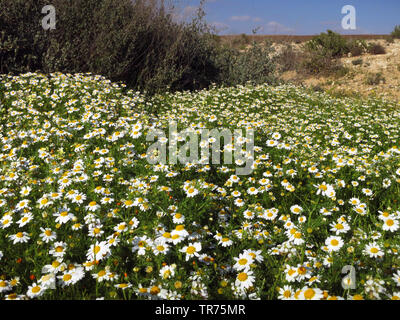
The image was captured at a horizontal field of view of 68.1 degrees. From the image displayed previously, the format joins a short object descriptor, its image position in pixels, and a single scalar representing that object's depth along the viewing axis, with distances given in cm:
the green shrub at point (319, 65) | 1349
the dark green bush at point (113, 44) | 676
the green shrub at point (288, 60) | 1416
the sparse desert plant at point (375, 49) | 1661
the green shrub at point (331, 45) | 1616
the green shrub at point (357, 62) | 1460
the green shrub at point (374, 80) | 1186
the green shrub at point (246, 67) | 991
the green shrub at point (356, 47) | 1634
